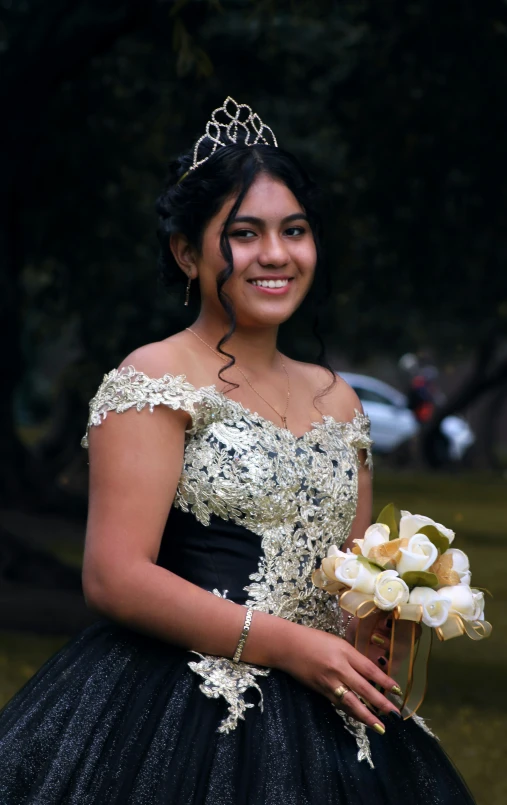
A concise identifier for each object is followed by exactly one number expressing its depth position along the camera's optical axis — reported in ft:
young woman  9.20
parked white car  102.01
